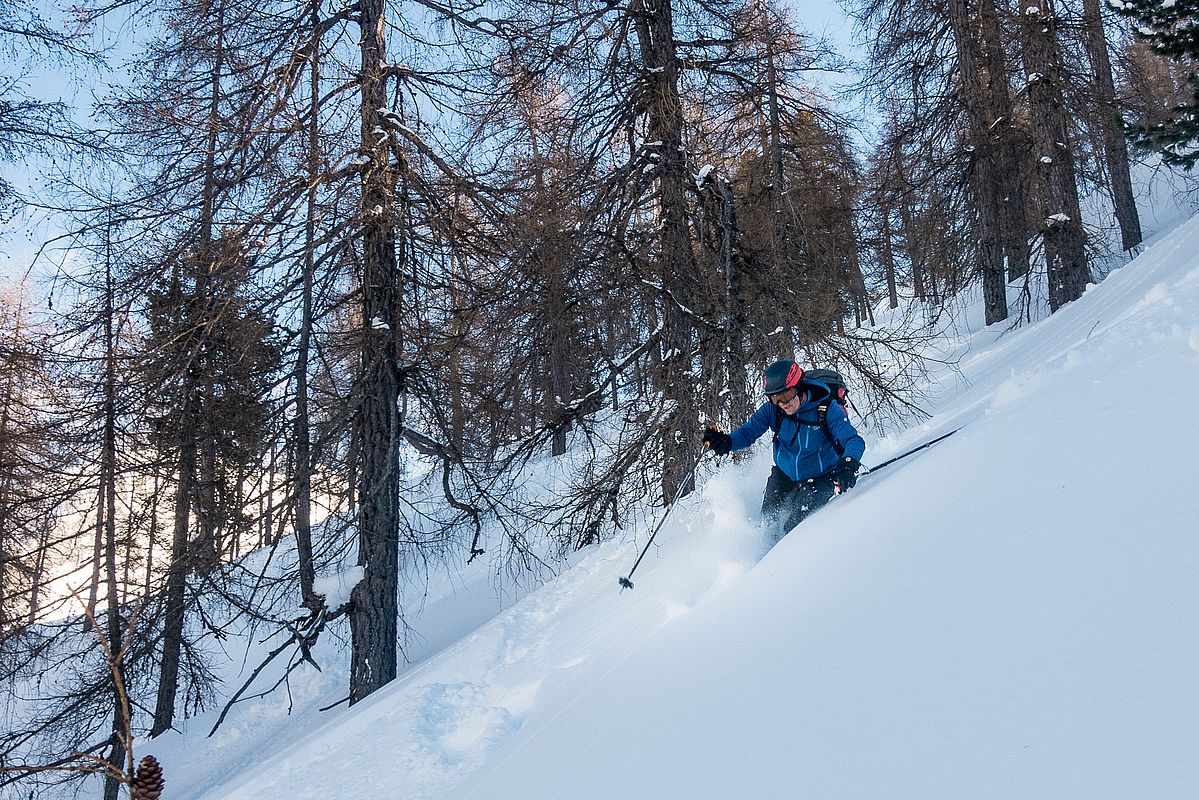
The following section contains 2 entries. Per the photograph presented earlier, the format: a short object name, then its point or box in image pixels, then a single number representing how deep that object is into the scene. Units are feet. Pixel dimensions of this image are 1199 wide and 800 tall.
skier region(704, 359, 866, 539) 18.49
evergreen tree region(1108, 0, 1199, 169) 29.81
